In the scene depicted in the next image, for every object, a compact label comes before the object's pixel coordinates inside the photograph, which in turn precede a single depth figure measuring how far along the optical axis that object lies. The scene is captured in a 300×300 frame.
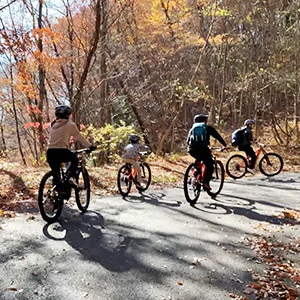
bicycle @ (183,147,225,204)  6.63
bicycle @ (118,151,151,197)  7.54
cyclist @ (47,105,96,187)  5.18
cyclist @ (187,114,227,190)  6.57
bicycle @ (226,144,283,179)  10.94
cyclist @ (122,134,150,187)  7.55
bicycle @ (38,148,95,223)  4.87
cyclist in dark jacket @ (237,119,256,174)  10.38
